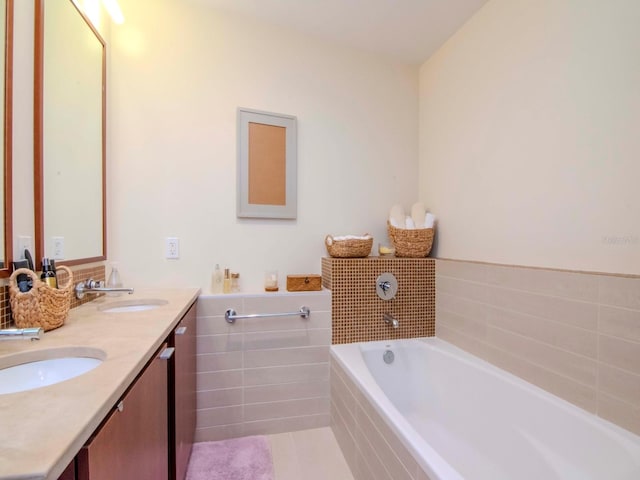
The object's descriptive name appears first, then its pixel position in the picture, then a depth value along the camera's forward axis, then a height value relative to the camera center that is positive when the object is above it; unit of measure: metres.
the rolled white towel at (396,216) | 2.06 +0.16
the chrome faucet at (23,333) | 0.68 -0.23
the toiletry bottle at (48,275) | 1.01 -0.13
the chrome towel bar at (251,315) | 1.68 -0.46
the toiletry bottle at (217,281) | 1.78 -0.27
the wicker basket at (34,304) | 0.91 -0.21
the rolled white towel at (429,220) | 2.01 +0.13
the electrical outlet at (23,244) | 1.01 -0.02
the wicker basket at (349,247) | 1.85 -0.06
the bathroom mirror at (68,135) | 1.11 +0.47
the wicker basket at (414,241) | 1.97 -0.02
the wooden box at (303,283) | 1.82 -0.29
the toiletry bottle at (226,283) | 1.77 -0.28
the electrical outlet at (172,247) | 1.75 -0.05
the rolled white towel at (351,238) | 1.87 +0.00
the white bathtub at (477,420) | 1.00 -0.81
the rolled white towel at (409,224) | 2.01 +0.10
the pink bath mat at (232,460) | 1.42 -1.18
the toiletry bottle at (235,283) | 1.82 -0.29
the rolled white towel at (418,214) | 2.04 +0.17
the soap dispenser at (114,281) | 1.59 -0.24
